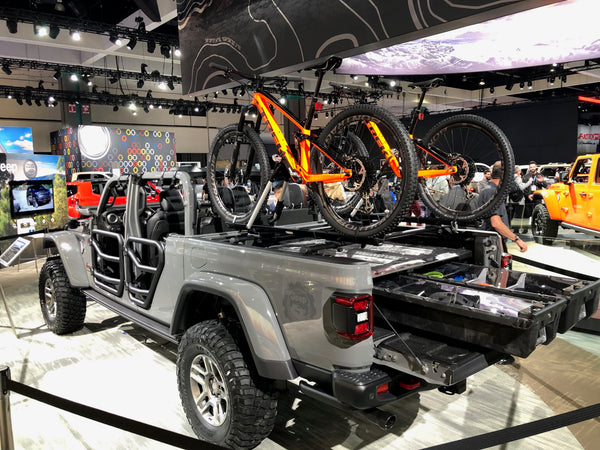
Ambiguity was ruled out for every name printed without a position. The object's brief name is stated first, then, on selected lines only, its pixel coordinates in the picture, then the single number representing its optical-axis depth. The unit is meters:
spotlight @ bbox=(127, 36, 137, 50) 11.31
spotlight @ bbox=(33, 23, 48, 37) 10.40
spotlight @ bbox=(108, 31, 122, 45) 11.26
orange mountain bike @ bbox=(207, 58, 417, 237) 2.92
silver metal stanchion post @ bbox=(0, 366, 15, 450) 2.15
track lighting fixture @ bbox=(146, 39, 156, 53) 11.72
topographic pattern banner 3.56
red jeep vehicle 13.19
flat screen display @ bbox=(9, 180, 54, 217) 7.66
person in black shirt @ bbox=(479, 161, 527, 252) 4.75
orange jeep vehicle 8.70
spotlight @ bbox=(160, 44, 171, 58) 12.23
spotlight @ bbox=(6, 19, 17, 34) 10.16
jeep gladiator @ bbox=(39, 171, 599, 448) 2.13
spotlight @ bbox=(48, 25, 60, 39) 10.55
